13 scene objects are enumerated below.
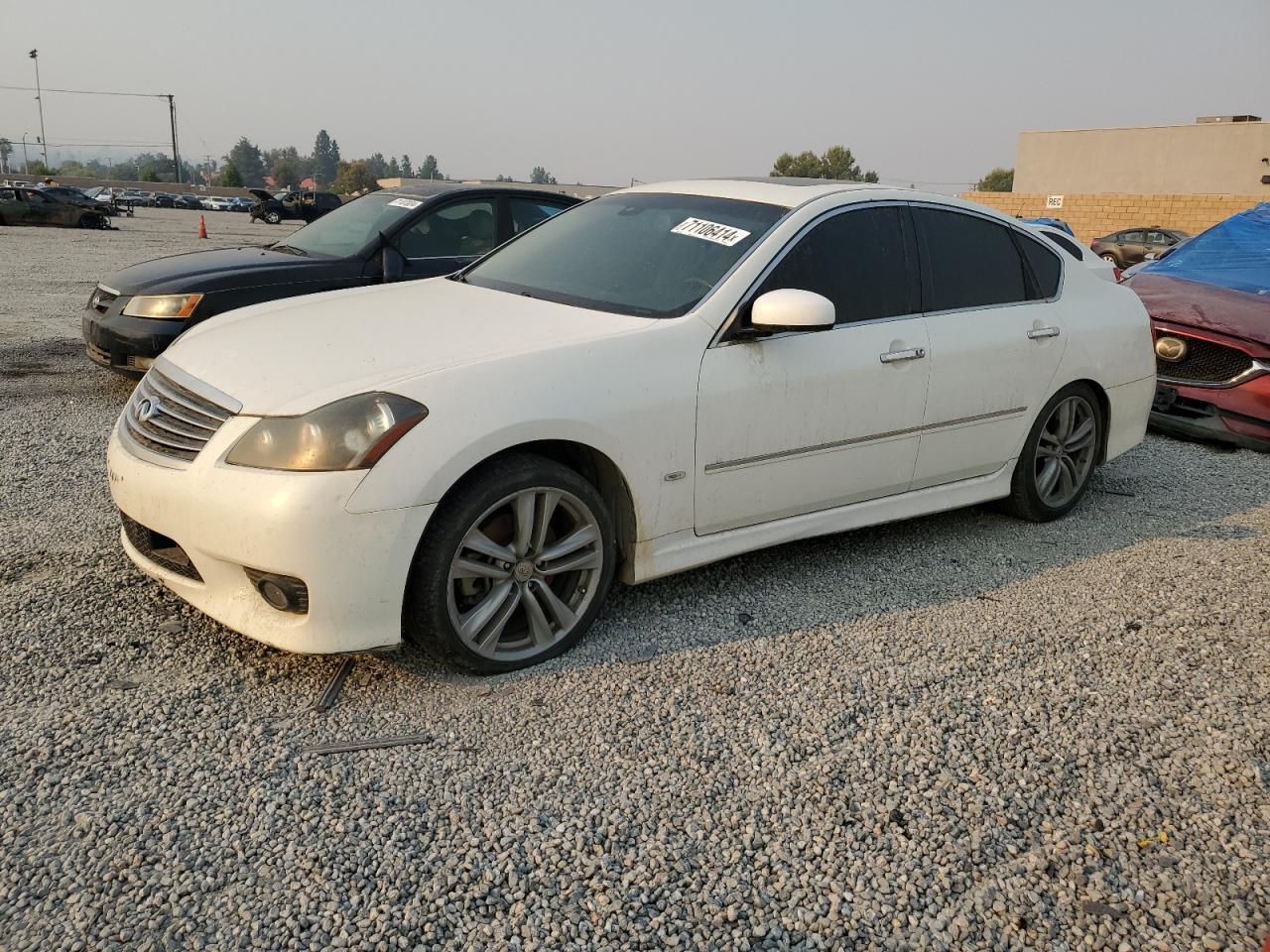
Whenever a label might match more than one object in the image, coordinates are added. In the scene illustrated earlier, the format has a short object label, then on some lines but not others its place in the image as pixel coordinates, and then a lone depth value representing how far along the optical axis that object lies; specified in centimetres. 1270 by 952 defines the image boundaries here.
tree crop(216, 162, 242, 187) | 11162
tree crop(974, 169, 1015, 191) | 11650
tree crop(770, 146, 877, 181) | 10200
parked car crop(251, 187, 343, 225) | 3753
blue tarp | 765
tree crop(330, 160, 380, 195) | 11524
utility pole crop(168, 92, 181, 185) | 9275
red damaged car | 673
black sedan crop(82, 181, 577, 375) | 643
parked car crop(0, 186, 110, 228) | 3012
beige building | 4522
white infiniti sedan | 304
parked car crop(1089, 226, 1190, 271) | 2986
